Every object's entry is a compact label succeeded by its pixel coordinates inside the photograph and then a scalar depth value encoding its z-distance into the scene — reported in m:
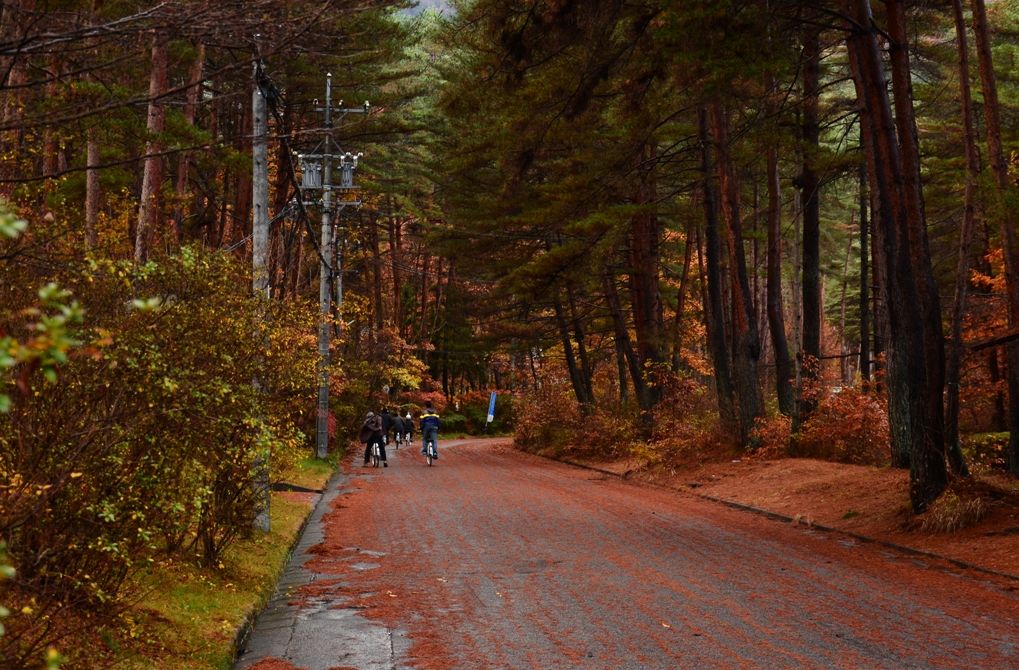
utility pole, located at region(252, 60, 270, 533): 13.70
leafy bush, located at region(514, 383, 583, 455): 37.48
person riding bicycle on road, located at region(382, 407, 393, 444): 39.42
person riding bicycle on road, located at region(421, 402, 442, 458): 33.16
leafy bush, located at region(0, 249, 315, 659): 6.16
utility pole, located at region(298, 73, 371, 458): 29.86
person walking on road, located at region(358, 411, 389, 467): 31.67
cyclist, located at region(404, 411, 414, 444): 49.66
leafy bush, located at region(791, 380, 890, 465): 21.23
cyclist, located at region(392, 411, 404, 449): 45.68
